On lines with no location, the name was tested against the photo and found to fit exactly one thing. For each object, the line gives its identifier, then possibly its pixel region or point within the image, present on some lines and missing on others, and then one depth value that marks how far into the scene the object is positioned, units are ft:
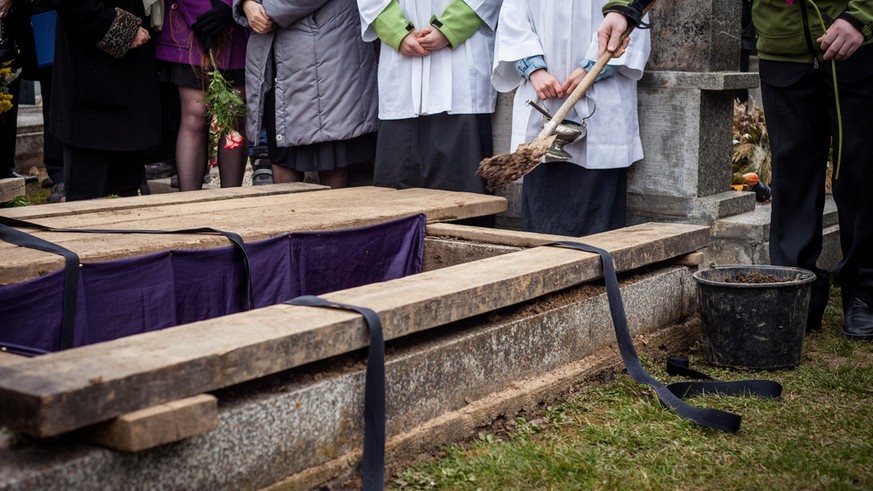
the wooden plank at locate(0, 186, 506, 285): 10.75
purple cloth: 10.20
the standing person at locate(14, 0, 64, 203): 23.17
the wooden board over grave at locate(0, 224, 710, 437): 6.51
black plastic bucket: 12.35
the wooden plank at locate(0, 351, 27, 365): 7.79
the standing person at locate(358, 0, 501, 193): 16.53
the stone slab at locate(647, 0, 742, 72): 15.88
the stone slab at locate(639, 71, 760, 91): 15.64
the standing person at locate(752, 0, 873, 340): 13.37
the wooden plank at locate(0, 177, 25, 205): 16.12
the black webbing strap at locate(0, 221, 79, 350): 10.30
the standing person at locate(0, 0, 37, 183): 22.38
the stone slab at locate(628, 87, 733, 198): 15.92
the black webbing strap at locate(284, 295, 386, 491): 8.61
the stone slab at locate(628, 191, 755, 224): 16.05
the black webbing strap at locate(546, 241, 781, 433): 11.08
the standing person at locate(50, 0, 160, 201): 16.72
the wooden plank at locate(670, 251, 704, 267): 13.73
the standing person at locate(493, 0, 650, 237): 15.34
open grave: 6.77
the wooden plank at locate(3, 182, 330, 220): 13.26
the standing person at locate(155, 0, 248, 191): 17.62
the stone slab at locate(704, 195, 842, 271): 16.01
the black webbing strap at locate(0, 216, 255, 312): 11.78
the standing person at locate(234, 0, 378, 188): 17.30
